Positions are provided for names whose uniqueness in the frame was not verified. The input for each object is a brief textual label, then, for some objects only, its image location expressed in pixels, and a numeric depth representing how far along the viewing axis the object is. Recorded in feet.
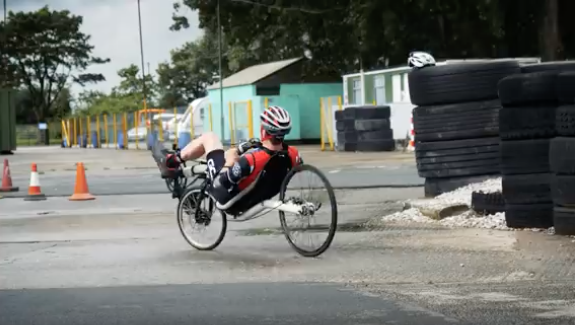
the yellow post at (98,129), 179.93
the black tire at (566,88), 32.27
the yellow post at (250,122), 134.51
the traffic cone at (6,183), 63.82
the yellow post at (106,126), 176.65
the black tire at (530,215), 34.09
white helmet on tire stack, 44.96
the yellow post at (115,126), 175.11
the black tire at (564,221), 32.09
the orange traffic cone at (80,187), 57.00
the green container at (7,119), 146.61
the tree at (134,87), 179.11
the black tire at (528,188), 33.94
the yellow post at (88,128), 187.83
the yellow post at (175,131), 150.30
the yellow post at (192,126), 148.19
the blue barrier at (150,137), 141.06
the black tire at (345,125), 108.06
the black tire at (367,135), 106.22
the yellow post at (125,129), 162.71
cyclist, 31.24
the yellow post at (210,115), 149.28
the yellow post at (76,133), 202.06
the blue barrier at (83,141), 189.99
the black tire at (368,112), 106.01
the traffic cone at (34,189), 58.18
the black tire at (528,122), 33.94
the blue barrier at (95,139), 182.48
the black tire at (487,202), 37.09
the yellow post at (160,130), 147.54
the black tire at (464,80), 42.80
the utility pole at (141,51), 153.69
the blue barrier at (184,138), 141.94
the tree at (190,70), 235.20
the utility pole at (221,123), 138.51
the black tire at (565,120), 32.04
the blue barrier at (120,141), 166.09
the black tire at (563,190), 31.63
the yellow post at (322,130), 120.16
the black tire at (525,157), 34.17
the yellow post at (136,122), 157.21
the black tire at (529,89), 33.45
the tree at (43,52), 264.72
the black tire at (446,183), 42.96
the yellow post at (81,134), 192.24
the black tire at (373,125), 105.81
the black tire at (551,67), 39.52
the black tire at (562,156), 31.73
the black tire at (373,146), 106.01
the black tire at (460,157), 42.55
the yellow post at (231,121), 142.94
